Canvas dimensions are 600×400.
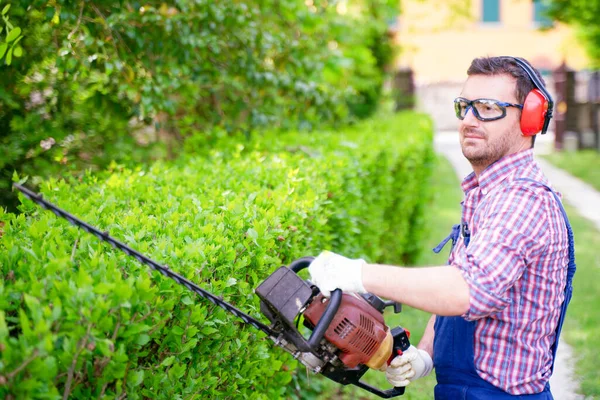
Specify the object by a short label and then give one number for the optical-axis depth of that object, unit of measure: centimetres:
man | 201
